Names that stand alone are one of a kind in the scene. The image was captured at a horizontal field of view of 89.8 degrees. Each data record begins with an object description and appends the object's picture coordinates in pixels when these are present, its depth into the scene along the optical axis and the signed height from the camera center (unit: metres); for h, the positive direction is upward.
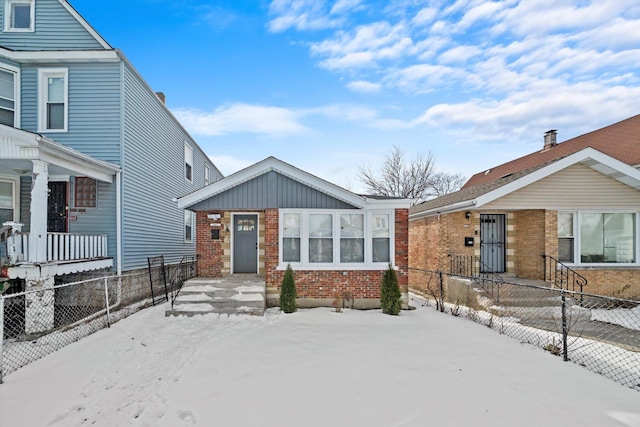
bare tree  29.64 +3.99
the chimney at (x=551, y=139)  17.20 +4.37
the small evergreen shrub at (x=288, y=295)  8.28 -1.95
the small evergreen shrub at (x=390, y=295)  8.30 -1.96
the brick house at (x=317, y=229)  8.84 -0.26
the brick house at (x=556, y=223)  9.96 -0.11
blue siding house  9.05 +3.07
